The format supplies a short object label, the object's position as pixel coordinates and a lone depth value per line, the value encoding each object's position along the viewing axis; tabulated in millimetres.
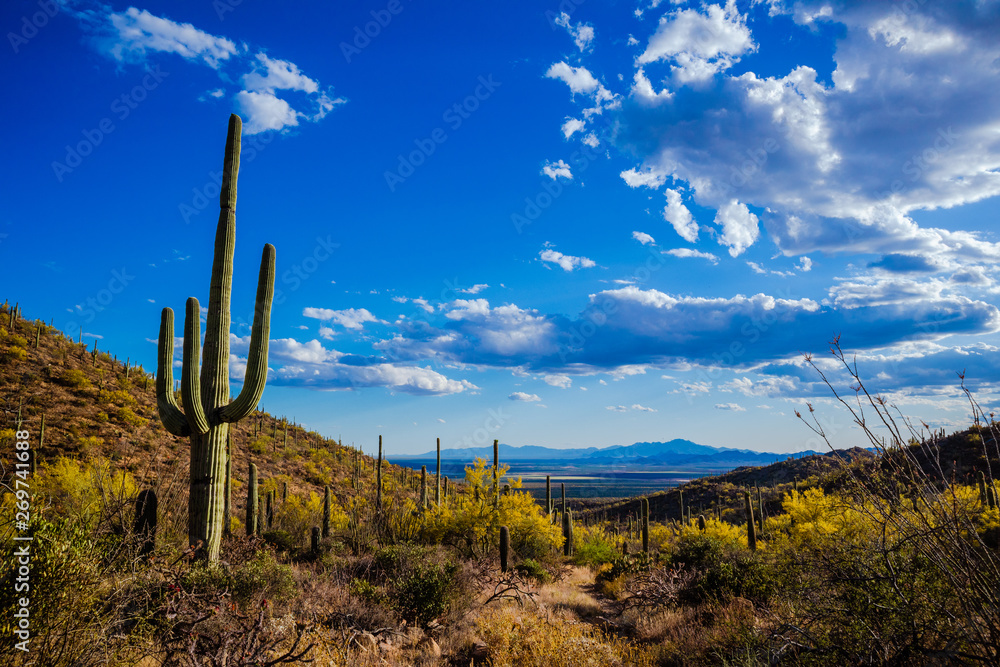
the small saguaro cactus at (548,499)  26603
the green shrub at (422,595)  9117
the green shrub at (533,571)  15656
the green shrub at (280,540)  17242
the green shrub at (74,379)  27870
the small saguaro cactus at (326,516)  19880
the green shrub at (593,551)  21172
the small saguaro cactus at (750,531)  21266
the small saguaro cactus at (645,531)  24333
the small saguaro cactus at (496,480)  19650
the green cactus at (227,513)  14986
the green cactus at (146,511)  9641
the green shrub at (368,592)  9195
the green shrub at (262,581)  8125
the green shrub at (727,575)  9230
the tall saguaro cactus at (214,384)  9055
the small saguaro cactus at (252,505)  17156
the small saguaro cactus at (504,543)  16344
